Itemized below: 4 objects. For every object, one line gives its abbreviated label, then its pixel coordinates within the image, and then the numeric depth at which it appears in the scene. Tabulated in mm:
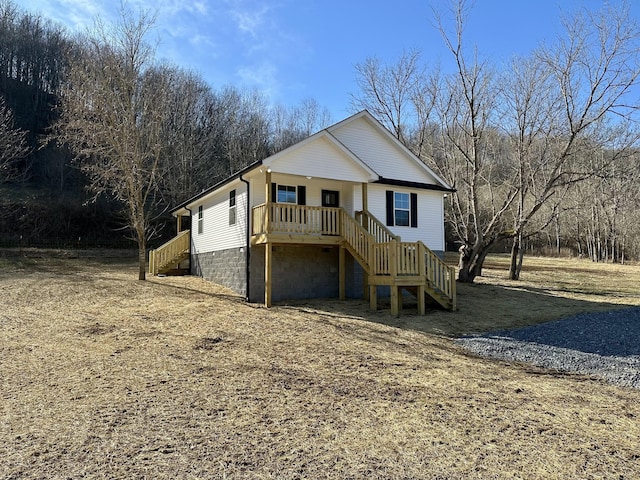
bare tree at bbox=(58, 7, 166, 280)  15805
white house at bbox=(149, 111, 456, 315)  12180
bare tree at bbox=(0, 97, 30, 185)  23141
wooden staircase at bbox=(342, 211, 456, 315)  11539
